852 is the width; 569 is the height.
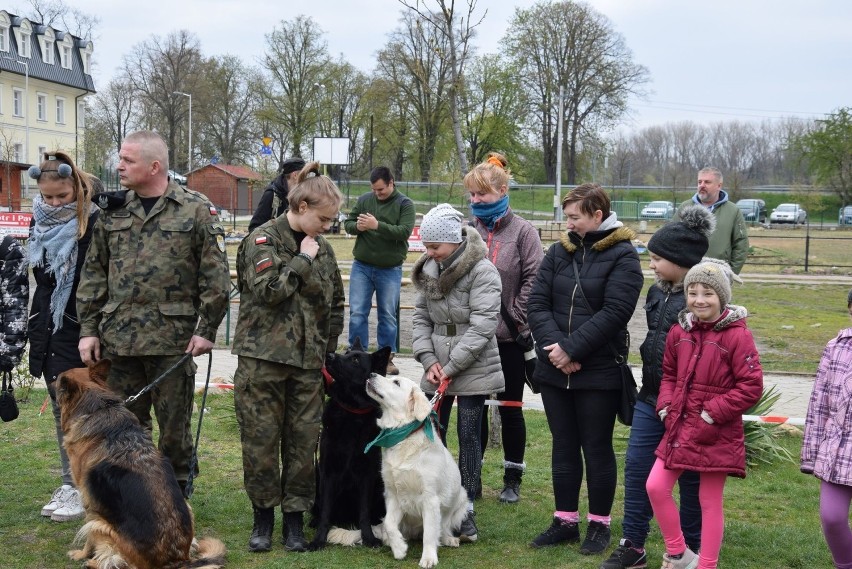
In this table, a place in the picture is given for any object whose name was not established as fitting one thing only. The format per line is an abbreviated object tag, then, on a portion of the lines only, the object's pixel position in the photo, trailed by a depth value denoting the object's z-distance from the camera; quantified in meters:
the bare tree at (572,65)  53.91
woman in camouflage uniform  4.43
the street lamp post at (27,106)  53.00
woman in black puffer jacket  4.46
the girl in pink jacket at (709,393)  3.87
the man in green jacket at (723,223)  7.88
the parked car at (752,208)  46.69
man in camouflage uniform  4.53
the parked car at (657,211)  47.08
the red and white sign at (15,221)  23.22
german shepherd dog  3.89
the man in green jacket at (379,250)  8.87
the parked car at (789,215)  47.91
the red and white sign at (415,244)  19.55
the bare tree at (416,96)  52.84
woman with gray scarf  4.88
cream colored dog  4.55
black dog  4.68
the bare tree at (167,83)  60.00
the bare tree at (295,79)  55.78
